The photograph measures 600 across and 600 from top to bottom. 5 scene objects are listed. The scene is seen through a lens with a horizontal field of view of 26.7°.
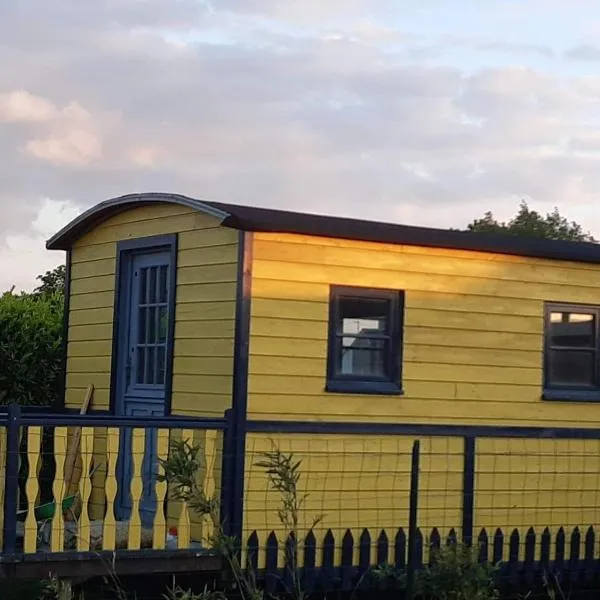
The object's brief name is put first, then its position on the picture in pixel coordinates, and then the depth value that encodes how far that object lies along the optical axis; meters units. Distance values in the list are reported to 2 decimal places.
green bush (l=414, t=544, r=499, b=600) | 6.75
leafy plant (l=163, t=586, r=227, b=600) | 5.71
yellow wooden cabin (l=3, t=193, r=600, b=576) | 9.30
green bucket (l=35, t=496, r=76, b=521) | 8.91
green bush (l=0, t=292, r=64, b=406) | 14.31
